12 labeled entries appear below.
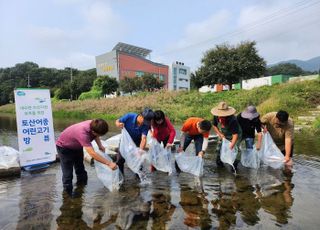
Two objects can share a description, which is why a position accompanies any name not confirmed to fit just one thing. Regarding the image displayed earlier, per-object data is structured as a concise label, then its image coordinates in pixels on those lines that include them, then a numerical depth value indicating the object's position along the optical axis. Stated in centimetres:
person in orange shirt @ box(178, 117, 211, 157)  394
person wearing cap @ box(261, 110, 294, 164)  389
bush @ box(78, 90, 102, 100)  3113
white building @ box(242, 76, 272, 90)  2988
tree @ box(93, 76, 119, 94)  3250
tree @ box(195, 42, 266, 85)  2336
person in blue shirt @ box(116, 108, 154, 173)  364
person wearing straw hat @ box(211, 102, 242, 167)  409
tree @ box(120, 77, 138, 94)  3292
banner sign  432
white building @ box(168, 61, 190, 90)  5614
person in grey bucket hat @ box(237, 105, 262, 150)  415
